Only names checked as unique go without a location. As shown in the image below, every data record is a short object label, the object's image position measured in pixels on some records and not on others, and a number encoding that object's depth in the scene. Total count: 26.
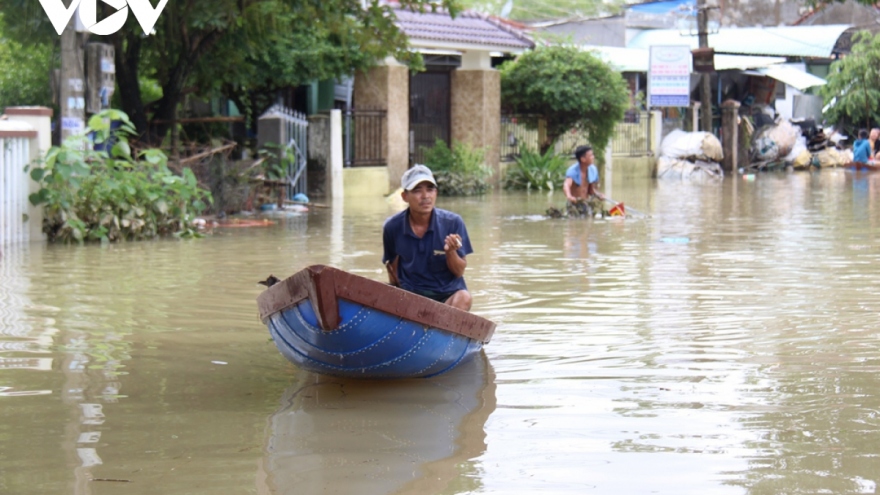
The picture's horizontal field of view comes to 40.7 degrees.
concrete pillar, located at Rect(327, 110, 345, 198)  22.83
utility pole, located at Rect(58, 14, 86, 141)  14.32
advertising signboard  30.59
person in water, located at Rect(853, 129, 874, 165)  33.44
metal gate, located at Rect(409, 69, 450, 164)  26.67
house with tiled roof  24.14
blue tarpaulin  41.47
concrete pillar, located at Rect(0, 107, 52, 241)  13.50
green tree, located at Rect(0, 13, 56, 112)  18.75
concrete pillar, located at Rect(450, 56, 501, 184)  26.20
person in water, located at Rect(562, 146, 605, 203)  16.95
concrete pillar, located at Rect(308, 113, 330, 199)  23.02
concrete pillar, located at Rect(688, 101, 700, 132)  34.91
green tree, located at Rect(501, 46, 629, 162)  27.03
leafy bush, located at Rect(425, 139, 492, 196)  24.27
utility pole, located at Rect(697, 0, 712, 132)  32.41
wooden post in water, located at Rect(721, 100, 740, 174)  34.34
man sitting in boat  7.09
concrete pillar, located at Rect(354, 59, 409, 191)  23.92
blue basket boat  5.63
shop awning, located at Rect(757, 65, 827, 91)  36.88
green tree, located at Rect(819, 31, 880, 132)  37.22
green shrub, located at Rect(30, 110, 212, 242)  13.30
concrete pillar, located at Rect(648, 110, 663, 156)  32.91
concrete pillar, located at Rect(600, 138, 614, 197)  29.78
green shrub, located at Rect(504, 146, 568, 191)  26.20
